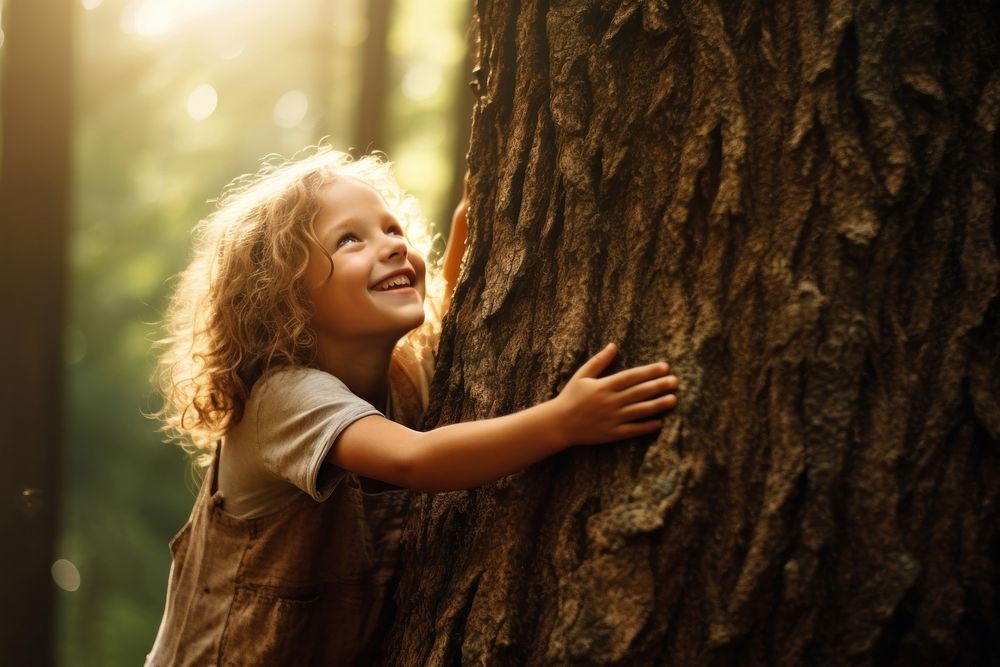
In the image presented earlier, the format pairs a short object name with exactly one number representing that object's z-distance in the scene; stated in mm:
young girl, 1892
